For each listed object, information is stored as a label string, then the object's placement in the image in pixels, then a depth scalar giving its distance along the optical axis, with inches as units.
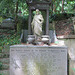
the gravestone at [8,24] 386.3
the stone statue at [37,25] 203.8
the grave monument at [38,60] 160.7
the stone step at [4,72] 184.1
